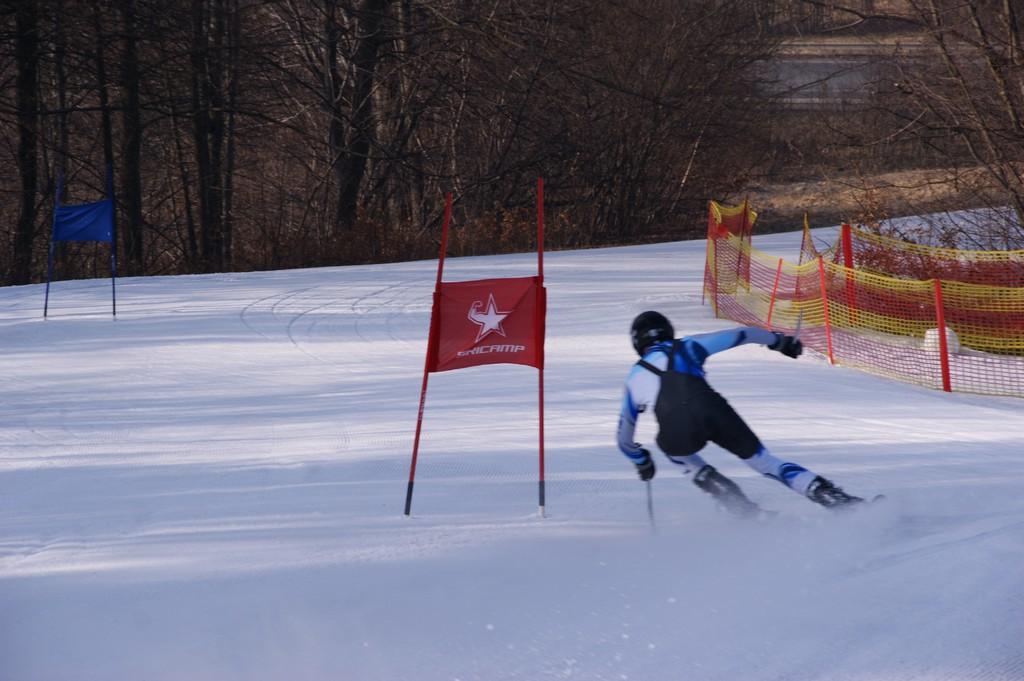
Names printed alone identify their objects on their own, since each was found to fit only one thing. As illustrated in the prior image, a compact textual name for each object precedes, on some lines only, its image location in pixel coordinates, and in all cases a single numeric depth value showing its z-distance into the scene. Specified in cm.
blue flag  2897
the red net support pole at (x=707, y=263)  3576
